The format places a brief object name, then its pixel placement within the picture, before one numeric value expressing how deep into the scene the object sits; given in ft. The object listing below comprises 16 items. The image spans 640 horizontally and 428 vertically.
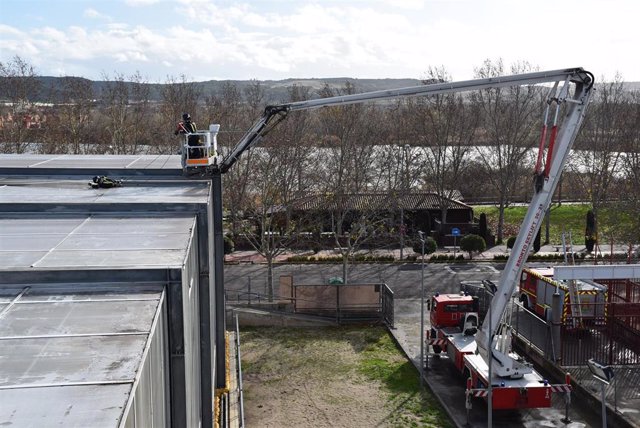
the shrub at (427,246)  114.83
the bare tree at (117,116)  131.03
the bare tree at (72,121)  130.82
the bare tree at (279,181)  104.94
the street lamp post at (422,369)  62.22
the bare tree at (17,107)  125.08
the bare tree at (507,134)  138.82
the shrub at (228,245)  117.91
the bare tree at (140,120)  138.72
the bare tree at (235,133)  104.97
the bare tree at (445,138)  137.80
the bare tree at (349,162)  110.83
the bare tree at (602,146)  131.64
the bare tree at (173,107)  135.44
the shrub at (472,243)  116.47
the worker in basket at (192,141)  56.03
